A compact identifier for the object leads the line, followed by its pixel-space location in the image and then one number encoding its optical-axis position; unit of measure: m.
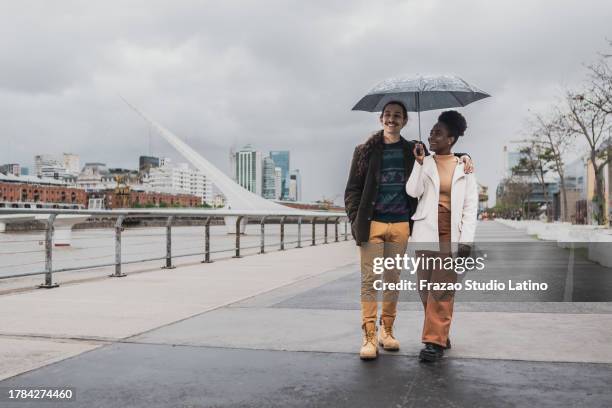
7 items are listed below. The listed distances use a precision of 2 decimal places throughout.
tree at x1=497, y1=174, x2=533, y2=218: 79.49
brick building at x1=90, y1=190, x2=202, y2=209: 170.12
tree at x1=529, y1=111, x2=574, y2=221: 29.91
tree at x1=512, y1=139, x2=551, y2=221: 39.50
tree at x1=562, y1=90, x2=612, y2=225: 21.78
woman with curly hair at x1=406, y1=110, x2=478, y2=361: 4.39
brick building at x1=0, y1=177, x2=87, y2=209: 143.61
